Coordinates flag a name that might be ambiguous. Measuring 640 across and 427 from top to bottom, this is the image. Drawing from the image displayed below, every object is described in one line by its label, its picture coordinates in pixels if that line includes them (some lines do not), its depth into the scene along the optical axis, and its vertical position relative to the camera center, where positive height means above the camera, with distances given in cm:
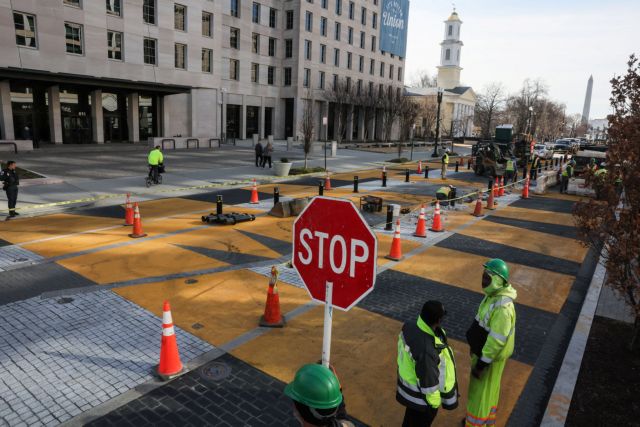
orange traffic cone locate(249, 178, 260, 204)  1731 -264
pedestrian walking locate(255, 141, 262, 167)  2840 -150
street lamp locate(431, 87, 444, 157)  3918 +379
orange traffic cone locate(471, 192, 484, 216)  1698 -268
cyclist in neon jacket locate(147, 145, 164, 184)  1936 -162
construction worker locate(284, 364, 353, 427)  235 -140
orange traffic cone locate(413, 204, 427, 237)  1333 -273
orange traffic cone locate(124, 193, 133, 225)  1317 -269
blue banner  6988 +1743
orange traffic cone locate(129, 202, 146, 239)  1191 -276
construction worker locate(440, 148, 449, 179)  2792 -171
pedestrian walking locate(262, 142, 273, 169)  2852 -151
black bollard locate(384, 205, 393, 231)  1393 -260
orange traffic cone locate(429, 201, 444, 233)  1405 -269
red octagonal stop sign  323 -90
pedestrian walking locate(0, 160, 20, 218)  1345 -199
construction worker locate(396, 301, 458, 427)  368 -194
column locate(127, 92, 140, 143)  3938 +56
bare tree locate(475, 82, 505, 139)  9665 +664
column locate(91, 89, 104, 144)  3678 +32
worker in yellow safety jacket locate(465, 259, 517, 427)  429 -197
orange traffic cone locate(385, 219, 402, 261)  1098 -277
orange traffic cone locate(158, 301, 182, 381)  549 -283
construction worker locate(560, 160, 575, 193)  2430 -192
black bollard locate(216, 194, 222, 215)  1413 -250
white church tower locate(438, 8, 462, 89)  11931 +2256
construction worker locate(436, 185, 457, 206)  1783 -227
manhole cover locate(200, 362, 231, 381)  566 -314
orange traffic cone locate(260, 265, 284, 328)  703 -285
